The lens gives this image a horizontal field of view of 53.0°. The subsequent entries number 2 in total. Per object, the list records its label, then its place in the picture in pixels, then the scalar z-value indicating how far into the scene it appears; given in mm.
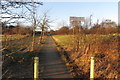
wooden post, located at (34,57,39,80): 3841
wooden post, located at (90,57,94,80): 4121
